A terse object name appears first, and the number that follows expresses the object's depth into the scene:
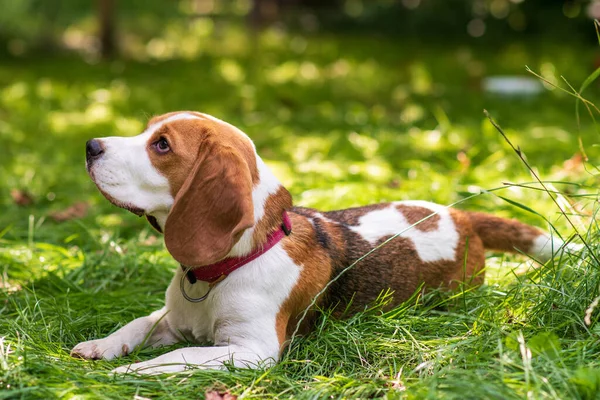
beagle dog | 3.04
